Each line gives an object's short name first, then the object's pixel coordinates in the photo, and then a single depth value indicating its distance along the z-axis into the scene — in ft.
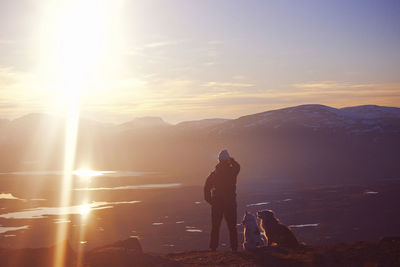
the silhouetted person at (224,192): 39.52
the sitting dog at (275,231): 40.88
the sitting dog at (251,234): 41.68
